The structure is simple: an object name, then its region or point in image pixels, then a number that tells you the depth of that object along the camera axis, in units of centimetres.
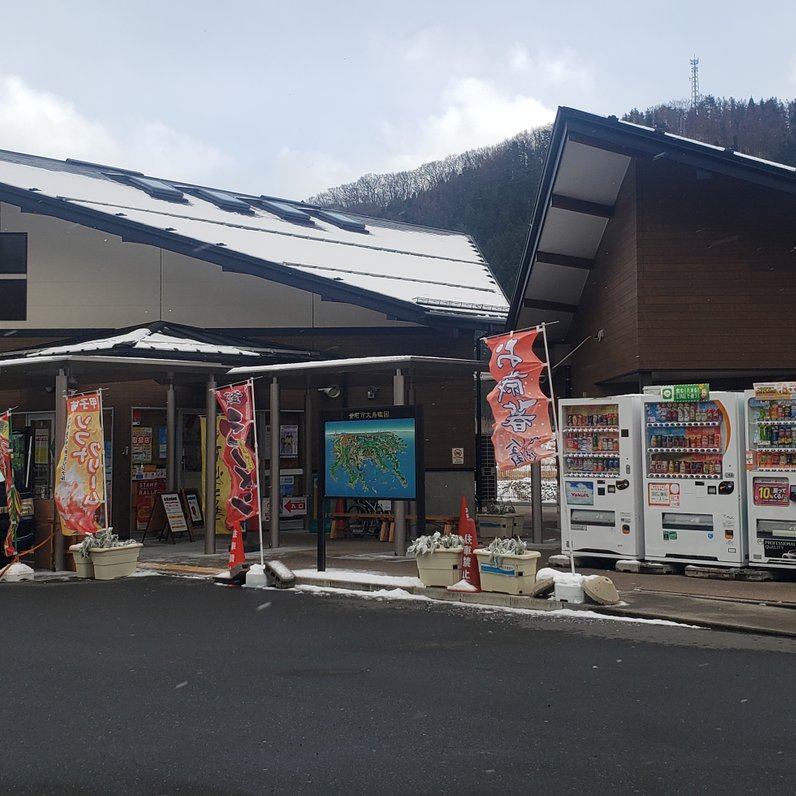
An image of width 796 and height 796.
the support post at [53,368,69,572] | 1335
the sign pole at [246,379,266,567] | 1279
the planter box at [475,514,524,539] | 1580
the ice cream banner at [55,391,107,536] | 1280
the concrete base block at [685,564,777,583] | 1117
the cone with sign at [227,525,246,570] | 1216
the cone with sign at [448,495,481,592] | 1053
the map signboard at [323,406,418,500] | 1184
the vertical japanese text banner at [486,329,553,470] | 1101
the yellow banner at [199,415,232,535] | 1636
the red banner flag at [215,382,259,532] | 1316
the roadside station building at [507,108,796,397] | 1338
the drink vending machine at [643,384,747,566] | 1145
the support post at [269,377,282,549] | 1442
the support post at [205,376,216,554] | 1458
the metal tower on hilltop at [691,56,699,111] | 7421
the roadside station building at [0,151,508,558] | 1741
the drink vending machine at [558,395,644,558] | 1219
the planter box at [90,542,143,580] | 1248
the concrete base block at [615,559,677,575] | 1188
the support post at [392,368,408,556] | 1334
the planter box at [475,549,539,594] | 1016
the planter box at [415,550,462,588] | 1073
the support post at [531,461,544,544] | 1443
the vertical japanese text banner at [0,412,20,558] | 1297
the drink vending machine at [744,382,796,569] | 1101
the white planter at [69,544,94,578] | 1264
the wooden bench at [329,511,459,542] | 1631
